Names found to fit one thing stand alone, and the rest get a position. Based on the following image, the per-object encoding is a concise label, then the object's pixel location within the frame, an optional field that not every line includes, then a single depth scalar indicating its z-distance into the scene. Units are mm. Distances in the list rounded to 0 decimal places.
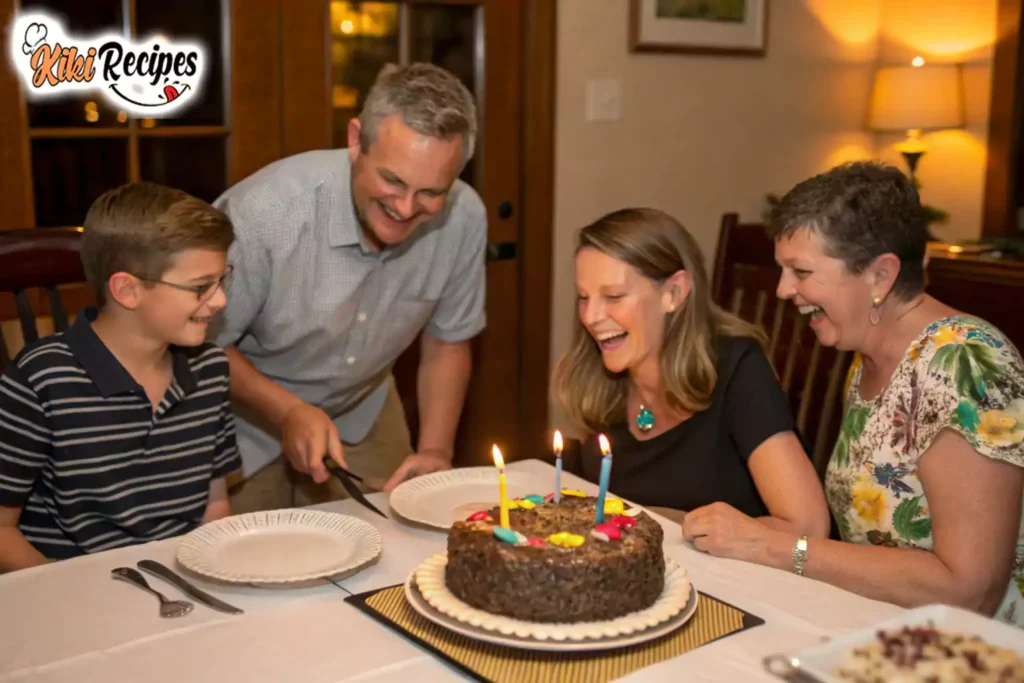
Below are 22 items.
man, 1976
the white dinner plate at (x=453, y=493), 1645
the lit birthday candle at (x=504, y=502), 1288
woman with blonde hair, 1875
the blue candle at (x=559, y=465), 1398
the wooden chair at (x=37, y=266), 1884
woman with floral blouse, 1490
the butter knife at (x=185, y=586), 1308
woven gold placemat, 1144
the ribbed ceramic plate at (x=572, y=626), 1155
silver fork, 1294
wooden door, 3365
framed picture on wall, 3979
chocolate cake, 1195
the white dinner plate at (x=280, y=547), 1396
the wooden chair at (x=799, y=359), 2131
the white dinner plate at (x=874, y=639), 1042
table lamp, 4258
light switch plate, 3916
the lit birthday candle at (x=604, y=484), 1317
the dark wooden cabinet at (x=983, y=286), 2228
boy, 1719
